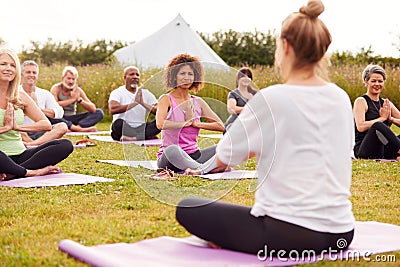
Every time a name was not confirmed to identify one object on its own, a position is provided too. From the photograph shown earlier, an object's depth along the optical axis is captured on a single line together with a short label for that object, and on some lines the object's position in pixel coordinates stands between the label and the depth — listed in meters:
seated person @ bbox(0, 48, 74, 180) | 5.06
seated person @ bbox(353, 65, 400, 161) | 6.76
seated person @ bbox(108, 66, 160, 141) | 8.82
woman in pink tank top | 4.40
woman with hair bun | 2.56
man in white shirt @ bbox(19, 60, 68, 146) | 7.92
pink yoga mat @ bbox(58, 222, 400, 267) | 2.56
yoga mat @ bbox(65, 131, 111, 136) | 10.14
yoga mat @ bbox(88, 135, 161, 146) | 8.33
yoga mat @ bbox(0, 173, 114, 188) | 4.89
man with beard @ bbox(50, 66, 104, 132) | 10.12
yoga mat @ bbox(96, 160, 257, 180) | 3.55
